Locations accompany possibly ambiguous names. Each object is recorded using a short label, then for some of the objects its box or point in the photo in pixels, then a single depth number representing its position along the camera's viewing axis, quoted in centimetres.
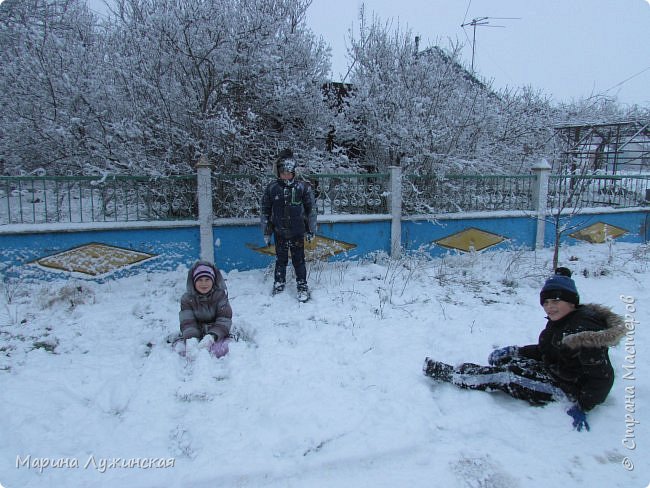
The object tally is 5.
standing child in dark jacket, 516
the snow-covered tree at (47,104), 634
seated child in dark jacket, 266
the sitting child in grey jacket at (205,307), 370
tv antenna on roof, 1173
